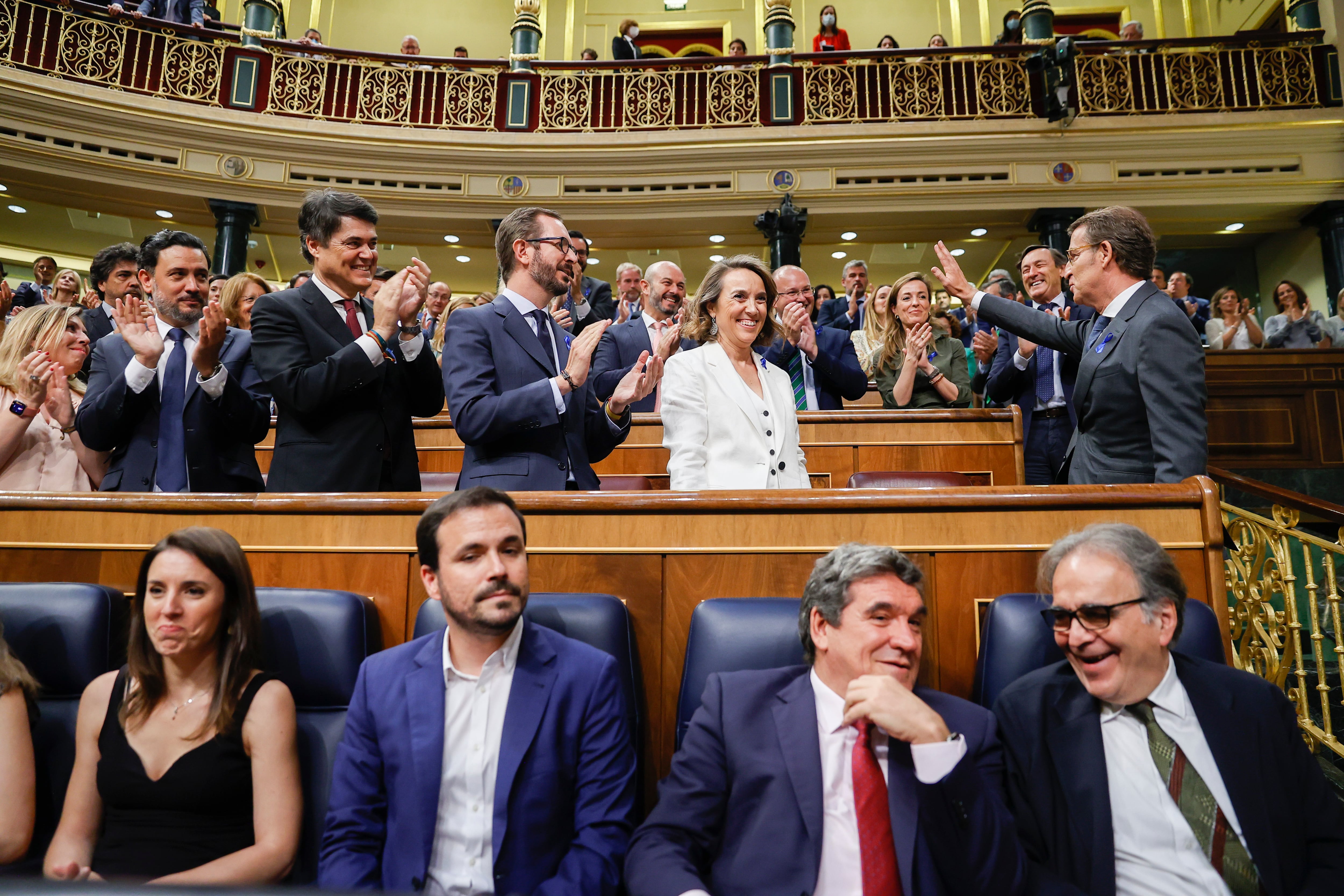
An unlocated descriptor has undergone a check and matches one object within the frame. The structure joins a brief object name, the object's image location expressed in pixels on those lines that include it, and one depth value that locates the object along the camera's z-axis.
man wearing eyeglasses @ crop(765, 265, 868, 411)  2.58
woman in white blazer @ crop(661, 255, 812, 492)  1.96
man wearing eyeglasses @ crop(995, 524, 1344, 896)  1.19
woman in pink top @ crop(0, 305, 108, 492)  2.17
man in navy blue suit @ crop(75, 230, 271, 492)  2.06
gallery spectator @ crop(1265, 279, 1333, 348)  5.59
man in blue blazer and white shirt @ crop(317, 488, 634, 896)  1.27
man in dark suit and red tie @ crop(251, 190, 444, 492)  1.91
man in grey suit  1.80
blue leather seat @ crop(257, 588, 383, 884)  1.45
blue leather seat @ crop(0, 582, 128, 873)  1.49
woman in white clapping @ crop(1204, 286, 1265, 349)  5.70
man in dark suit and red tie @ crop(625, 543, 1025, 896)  1.14
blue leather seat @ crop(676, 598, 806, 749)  1.43
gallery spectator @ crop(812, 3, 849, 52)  8.46
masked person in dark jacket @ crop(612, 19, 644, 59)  8.16
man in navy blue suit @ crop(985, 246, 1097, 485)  3.04
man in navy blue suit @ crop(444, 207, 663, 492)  1.87
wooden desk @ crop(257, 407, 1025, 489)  3.25
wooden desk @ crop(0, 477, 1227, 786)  1.60
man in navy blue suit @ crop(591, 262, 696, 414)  2.72
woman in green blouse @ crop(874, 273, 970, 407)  3.42
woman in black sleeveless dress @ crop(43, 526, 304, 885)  1.30
